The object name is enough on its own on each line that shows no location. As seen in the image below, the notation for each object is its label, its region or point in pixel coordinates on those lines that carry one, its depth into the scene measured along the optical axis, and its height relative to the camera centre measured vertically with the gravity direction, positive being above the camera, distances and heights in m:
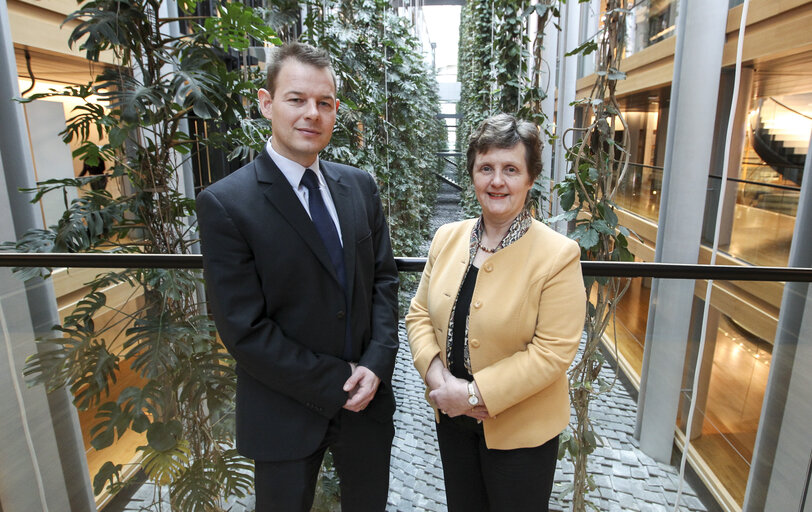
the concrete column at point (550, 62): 5.86 +1.05
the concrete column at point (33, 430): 1.85 -1.05
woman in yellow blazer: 1.24 -0.49
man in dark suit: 1.20 -0.39
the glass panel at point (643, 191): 6.09 -0.59
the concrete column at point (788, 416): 1.69 -0.95
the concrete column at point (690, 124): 2.98 +0.13
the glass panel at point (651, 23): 5.15 +1.40
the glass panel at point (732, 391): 1.77 -0.89
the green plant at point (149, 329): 1.79 -0.65
